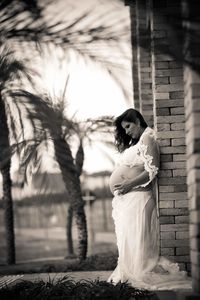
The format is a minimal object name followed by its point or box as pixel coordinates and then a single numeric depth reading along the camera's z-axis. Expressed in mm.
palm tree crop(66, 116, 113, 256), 8109
